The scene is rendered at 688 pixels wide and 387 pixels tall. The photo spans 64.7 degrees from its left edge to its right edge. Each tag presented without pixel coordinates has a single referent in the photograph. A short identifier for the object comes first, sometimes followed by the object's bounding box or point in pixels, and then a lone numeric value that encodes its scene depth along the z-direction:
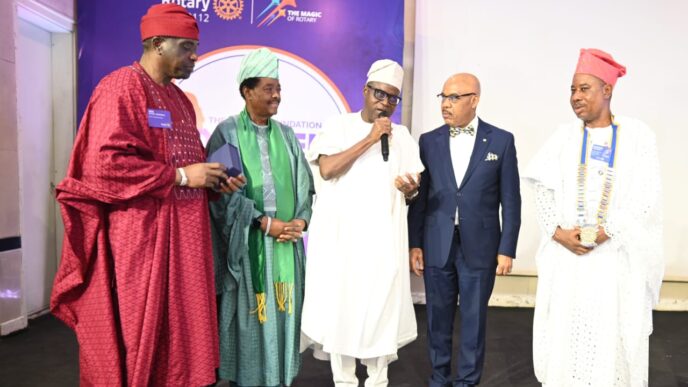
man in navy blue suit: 2.89
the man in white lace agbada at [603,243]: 2.62
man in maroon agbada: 2.02
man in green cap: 2.61
